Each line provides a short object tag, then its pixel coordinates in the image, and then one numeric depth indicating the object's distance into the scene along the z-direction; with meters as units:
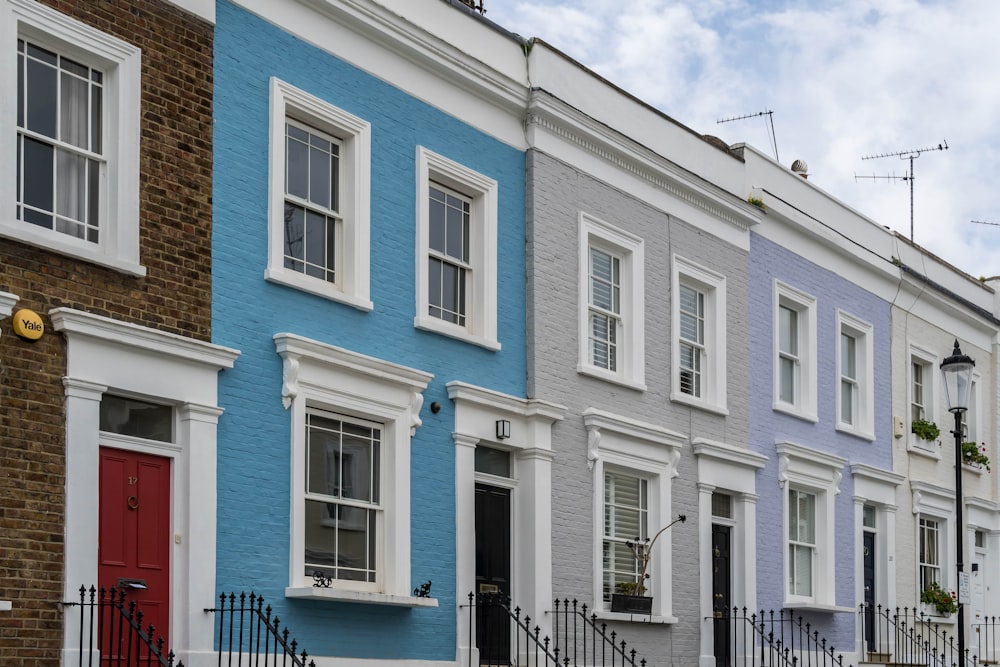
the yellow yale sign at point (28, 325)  11.41
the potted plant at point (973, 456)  26.25
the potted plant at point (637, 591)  17.38
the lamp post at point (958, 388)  17.66
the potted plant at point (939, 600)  24.50
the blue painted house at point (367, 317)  13.48
